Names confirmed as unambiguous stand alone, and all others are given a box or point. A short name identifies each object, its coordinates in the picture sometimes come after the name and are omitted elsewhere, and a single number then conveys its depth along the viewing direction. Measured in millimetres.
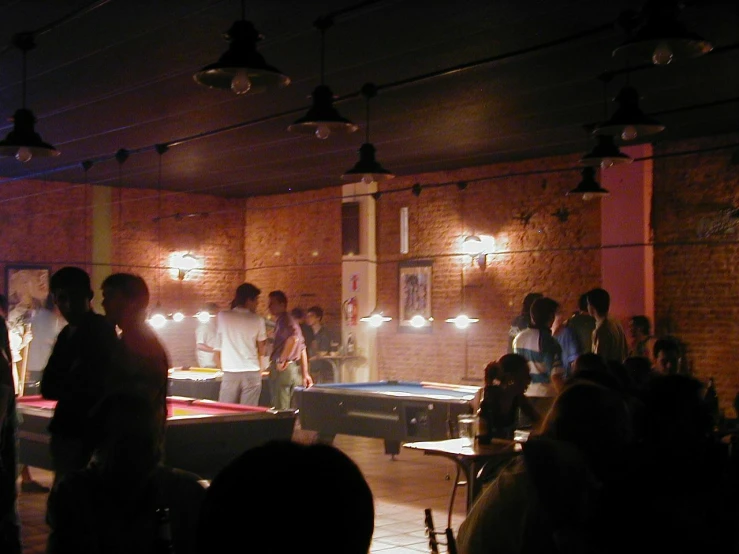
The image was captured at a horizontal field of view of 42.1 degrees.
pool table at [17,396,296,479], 6438
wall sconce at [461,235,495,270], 12281
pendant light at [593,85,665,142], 5801
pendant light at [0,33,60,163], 6152
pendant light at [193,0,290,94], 4602
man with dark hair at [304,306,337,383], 13305
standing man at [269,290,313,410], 10008
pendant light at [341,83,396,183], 7098
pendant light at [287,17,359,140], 5691
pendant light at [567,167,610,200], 8375
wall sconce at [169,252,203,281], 14852
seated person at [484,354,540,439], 5289
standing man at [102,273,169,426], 3982
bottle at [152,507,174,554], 2031
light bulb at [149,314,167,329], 12380
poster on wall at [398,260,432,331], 13047
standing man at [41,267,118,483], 3854
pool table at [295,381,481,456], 8391
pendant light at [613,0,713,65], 4266
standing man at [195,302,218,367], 10347
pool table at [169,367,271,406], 10984
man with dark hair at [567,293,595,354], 8898
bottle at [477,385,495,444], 5266
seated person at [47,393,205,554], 2684
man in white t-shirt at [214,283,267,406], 9047
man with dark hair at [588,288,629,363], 7960
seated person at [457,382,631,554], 2246
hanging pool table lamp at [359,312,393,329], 12586
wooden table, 4938
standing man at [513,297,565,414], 7207
